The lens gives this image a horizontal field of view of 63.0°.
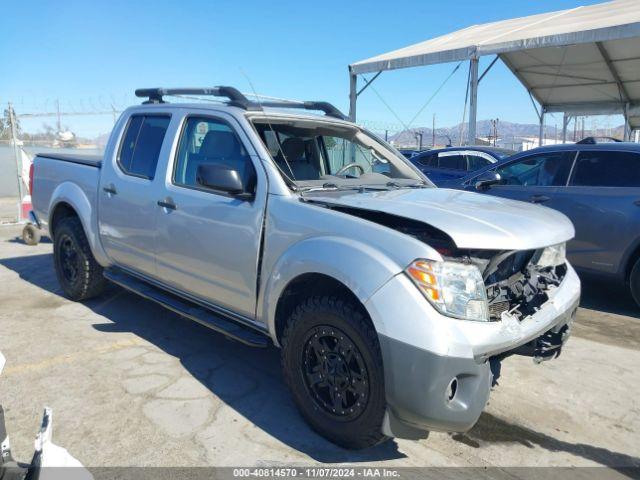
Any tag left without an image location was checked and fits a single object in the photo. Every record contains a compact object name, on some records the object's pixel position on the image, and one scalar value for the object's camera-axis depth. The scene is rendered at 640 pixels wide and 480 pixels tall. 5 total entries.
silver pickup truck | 2.44
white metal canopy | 10.78
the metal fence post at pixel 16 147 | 9.70
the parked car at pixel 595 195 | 5.30
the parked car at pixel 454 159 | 9.86
